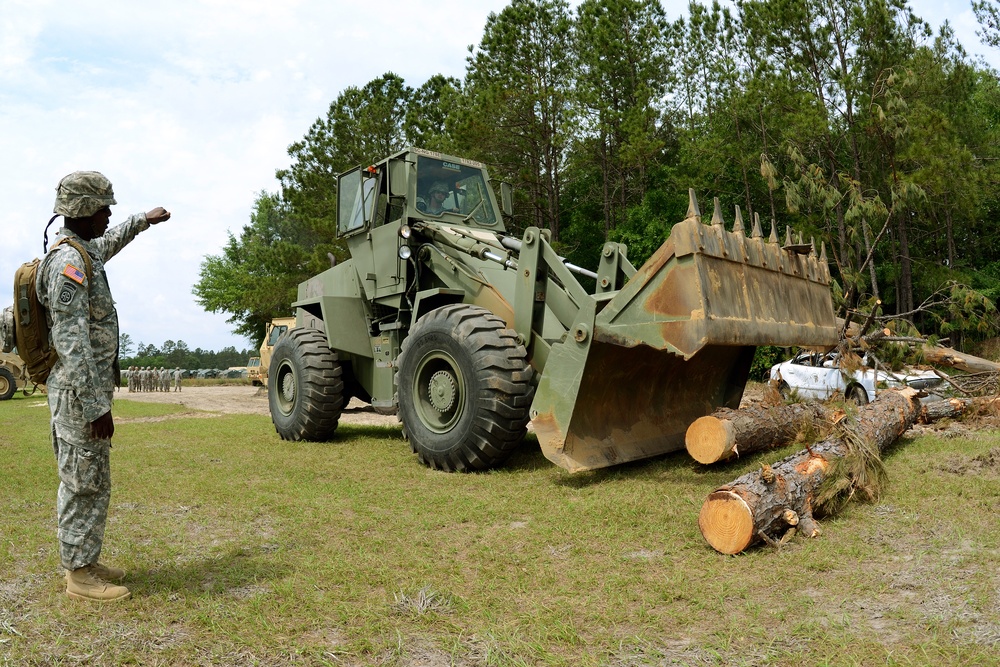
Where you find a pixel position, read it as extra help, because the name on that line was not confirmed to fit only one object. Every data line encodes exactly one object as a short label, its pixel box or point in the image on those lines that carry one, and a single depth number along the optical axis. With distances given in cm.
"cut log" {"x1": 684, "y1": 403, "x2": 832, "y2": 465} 623
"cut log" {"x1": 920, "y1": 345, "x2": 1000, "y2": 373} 1017
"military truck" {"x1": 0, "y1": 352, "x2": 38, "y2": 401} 2551
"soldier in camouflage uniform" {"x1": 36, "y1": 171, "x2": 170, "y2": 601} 378
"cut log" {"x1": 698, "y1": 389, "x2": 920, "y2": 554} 446
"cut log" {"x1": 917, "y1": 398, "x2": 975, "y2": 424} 866
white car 1060
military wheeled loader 587
